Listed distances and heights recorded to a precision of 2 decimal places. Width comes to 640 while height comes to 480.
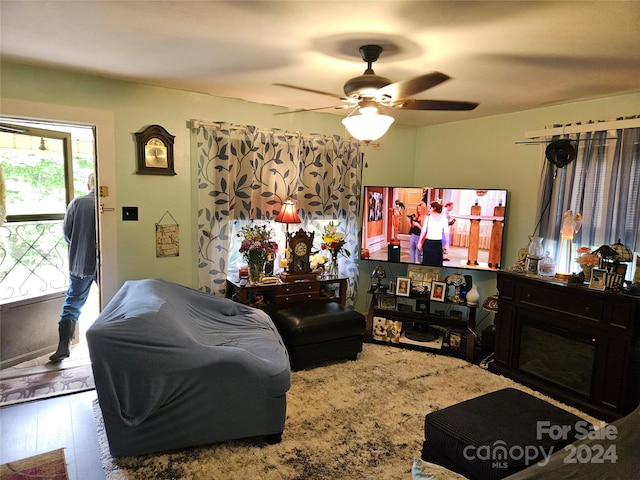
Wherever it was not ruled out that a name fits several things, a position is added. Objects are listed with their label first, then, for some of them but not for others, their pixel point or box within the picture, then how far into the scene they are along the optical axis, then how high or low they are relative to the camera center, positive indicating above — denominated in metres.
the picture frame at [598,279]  2.69 -0.47
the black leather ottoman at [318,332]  3.21 -1.08
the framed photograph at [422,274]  4.02 -0.72
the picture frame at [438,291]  3.82 -0.83
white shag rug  2.11 -1.43
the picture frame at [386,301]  4.06 -1.00
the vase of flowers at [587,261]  2.84 -0.37
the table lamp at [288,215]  3.64 -0.13
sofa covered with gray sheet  2.00 -1.01
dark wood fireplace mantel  2.59 -0.97
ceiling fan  1.96 +0.59
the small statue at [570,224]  3.10 -0.11
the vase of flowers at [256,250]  3.44 -0.44
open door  3.33 -0.42
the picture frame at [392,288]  4.03 -0.86
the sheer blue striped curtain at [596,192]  2.92 +0.15
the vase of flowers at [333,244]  3.91 -0.42
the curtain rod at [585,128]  2.88 +0.66
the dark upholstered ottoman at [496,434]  1.69 -1.03
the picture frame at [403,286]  3.97 -0.83
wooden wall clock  3.18 +0.38
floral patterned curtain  3.49 +0.15
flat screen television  3.67 -0.18
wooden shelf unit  3.61 -1.12
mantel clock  3.66 -0.53
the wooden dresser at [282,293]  3.44 -0.85
